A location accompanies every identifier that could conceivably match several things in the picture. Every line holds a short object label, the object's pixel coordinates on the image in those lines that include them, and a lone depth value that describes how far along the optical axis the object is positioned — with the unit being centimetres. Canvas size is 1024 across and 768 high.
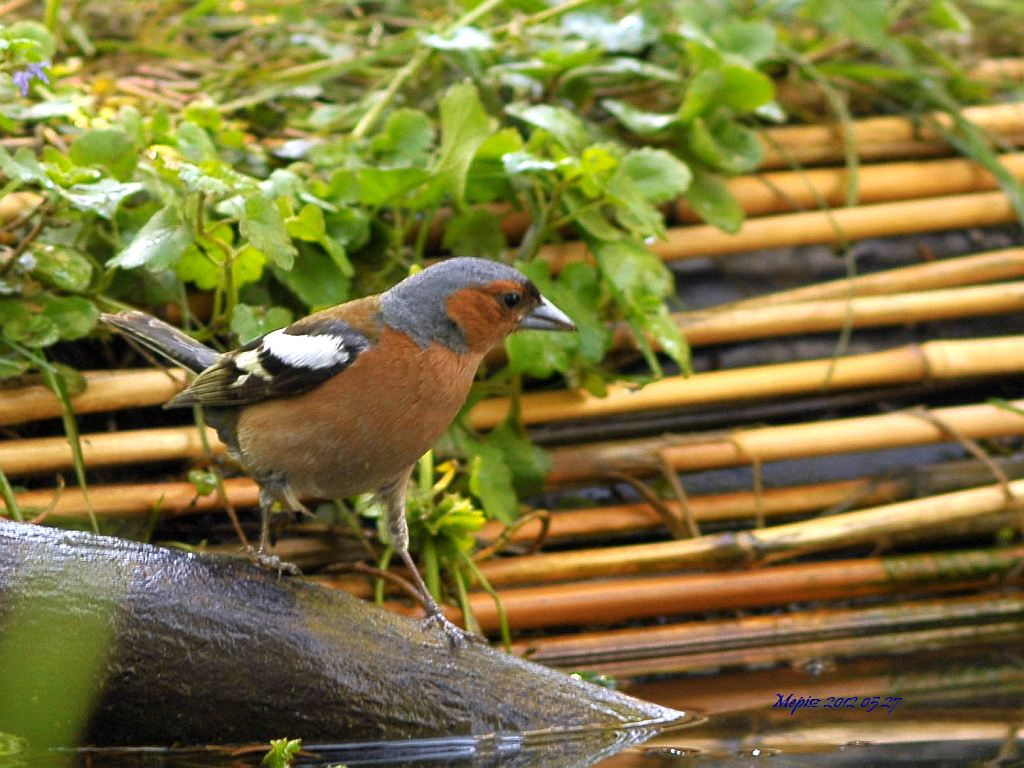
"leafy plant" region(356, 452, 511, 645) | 579
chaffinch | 495
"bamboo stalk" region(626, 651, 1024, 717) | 530
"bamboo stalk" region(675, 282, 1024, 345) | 732
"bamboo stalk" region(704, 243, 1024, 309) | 764
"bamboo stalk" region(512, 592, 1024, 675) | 638
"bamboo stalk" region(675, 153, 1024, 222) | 792
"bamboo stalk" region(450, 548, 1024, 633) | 640
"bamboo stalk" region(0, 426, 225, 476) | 575
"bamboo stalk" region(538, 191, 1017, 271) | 765
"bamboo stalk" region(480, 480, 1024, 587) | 654
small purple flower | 557
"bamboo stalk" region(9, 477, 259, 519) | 575
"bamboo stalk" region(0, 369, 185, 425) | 584
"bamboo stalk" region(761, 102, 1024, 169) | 824
